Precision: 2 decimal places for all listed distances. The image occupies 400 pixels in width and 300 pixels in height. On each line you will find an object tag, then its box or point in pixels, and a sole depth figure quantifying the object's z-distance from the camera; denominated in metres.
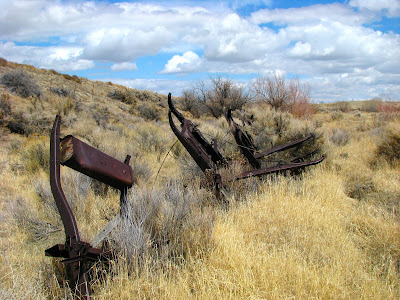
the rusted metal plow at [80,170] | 2.23
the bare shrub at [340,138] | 11.87
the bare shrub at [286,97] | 18.95
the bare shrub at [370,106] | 40.84
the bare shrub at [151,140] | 11.27
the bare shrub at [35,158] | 7.63
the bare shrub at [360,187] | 6.08
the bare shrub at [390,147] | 8.39
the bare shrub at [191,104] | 26.73
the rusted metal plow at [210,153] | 4.82
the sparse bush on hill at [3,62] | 30.77
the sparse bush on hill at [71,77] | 37.11
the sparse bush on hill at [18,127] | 12.09
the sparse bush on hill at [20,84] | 18.73
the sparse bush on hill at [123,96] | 34.29
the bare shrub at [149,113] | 22.80
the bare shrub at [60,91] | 22.42
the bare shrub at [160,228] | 3.02
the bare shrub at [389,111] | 15.66
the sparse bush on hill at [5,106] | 13.14
